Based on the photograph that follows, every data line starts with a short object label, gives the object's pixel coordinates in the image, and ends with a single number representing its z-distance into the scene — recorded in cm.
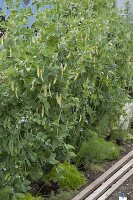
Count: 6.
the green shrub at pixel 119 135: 514
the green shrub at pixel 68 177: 388
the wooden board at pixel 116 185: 398
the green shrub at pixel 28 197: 356
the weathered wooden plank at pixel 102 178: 395
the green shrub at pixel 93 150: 431
